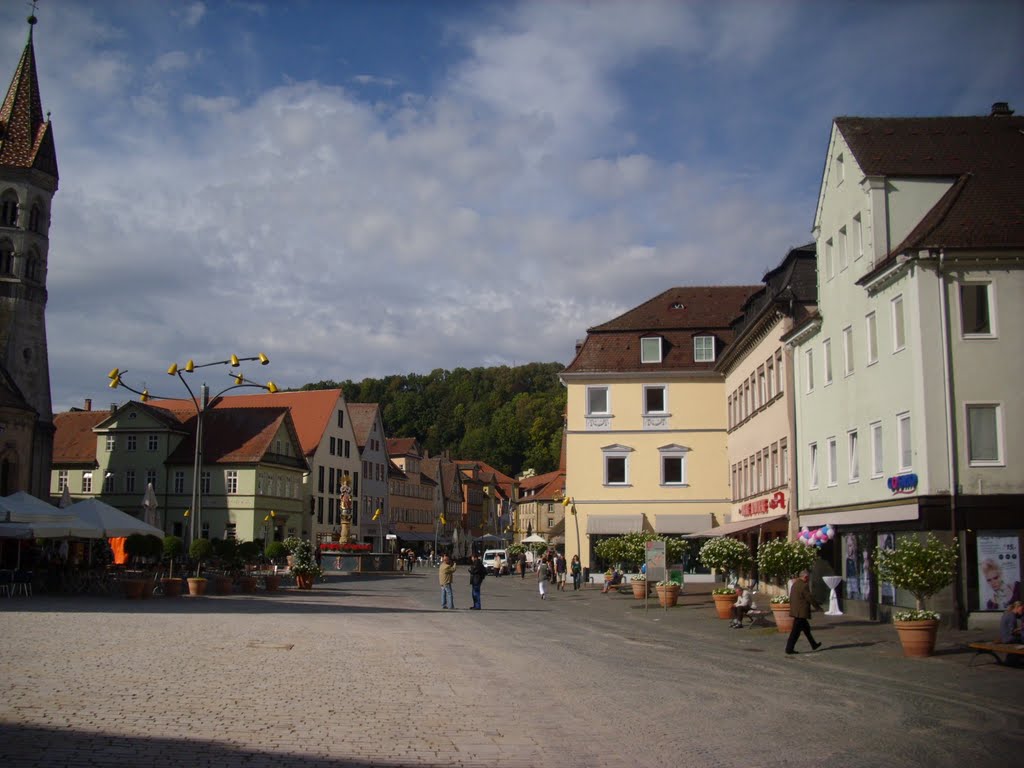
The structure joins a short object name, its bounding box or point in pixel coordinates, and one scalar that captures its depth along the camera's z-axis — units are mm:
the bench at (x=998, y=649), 16547
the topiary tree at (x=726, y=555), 31547
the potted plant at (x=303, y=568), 41906
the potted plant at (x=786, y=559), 26938
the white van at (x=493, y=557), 77562
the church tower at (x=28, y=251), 62125
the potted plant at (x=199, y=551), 38531
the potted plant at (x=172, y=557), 34500
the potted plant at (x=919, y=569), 20359
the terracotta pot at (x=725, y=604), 29281
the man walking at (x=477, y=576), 33250
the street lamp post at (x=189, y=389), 34125
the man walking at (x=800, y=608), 20078
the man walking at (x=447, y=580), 33188
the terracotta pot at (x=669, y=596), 34562
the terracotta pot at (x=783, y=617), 24578
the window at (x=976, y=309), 24953
